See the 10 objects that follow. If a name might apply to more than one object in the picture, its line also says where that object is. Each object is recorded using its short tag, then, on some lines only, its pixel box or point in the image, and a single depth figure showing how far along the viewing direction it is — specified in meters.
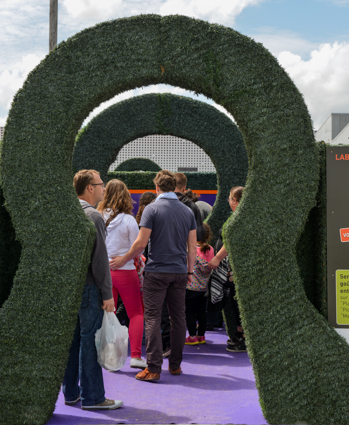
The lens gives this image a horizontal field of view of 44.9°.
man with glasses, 3.23
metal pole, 10.11
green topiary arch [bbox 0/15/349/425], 3.09
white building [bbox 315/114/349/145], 28.97
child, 5.11
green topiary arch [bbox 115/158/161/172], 17.28
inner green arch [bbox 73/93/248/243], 8.29
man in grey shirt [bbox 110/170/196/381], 3.95
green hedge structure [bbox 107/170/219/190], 12.76
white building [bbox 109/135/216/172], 24.14
